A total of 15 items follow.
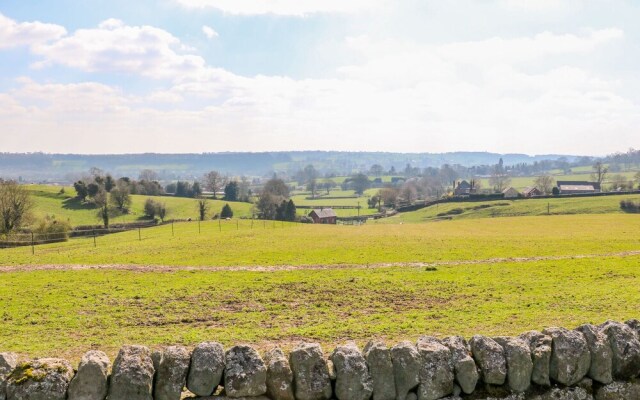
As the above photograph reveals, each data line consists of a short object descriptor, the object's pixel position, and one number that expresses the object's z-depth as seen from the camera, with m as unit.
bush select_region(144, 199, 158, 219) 128.00
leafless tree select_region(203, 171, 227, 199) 192.41
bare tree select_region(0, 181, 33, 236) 78.75
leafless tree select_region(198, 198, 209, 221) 119.49
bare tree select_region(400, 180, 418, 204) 194.91
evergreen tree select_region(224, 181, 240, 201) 187.12
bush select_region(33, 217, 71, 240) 72.19
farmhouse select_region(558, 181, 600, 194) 192.23
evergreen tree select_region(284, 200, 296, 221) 137.38
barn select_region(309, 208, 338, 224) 147.38
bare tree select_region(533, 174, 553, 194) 189.32
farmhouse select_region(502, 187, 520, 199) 152.02
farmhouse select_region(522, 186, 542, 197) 170.24
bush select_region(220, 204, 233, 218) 140.00
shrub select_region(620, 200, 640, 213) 123.31
